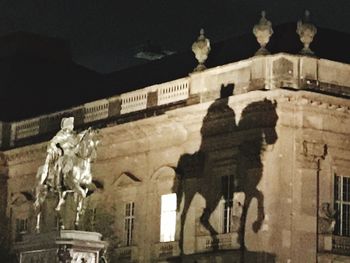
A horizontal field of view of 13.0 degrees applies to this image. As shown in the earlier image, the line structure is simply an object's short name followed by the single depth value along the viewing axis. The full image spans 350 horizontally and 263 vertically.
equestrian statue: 40.69
